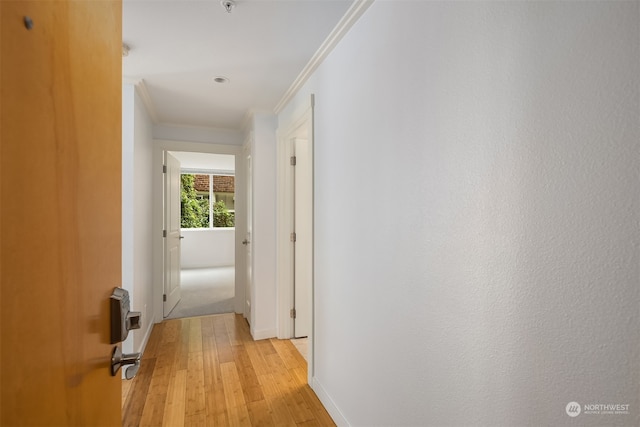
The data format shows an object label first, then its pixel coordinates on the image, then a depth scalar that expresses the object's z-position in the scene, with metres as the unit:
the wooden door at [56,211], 0.38
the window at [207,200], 8.05
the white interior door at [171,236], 3.87
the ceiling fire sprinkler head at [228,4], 1.57
